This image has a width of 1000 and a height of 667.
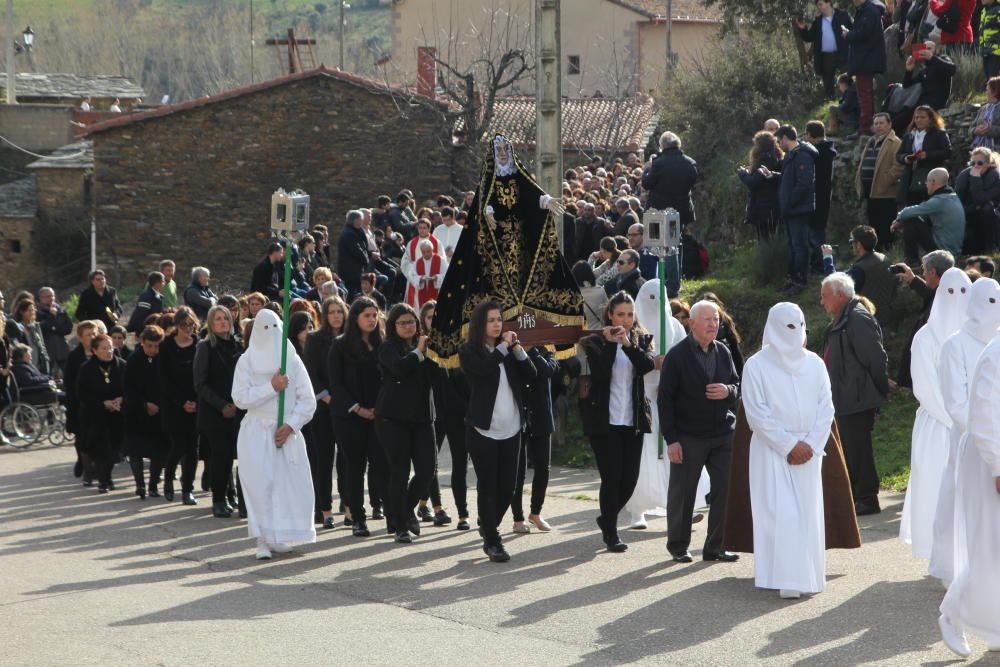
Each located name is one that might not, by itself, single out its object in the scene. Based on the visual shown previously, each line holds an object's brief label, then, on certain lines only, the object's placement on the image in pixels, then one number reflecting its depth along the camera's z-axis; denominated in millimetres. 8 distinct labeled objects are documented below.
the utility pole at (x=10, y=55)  53194
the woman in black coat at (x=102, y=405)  16391
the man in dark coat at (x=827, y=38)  22062
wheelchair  20406
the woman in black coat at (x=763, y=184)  18766
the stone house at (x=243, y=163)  35781
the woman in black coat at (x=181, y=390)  15344
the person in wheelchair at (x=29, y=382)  20750
